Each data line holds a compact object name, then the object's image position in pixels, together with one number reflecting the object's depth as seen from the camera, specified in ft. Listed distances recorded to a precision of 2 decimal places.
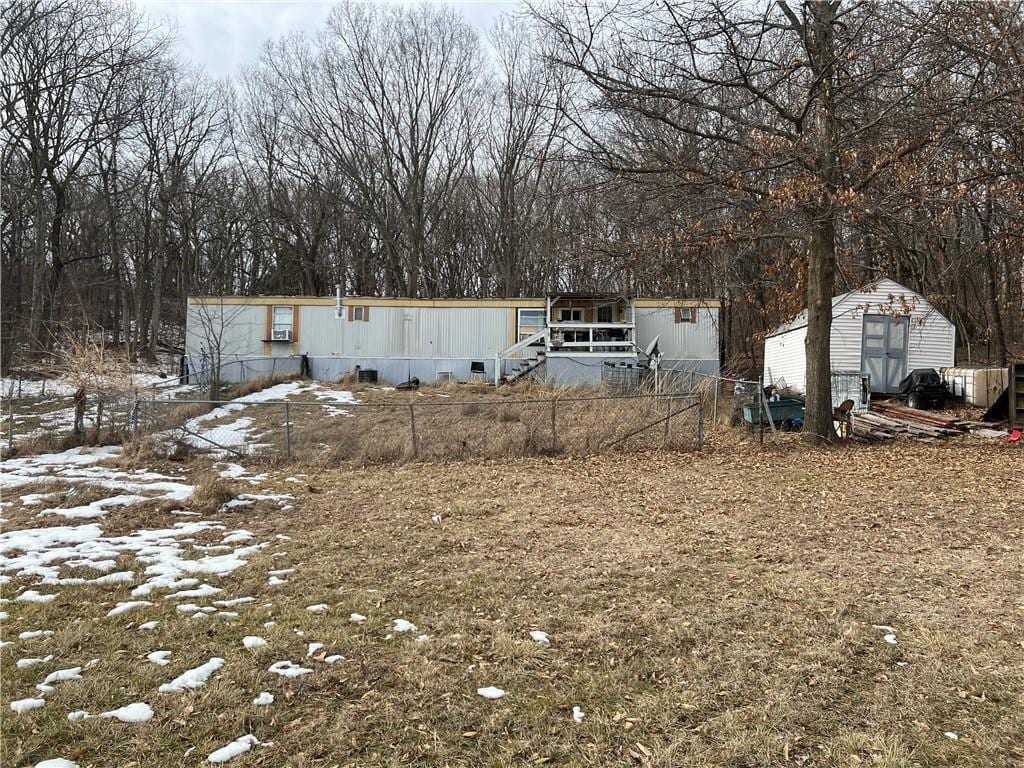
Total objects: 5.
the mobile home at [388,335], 90.12
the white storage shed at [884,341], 65.87
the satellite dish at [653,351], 85.87
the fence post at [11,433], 36.45
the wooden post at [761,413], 39.85
